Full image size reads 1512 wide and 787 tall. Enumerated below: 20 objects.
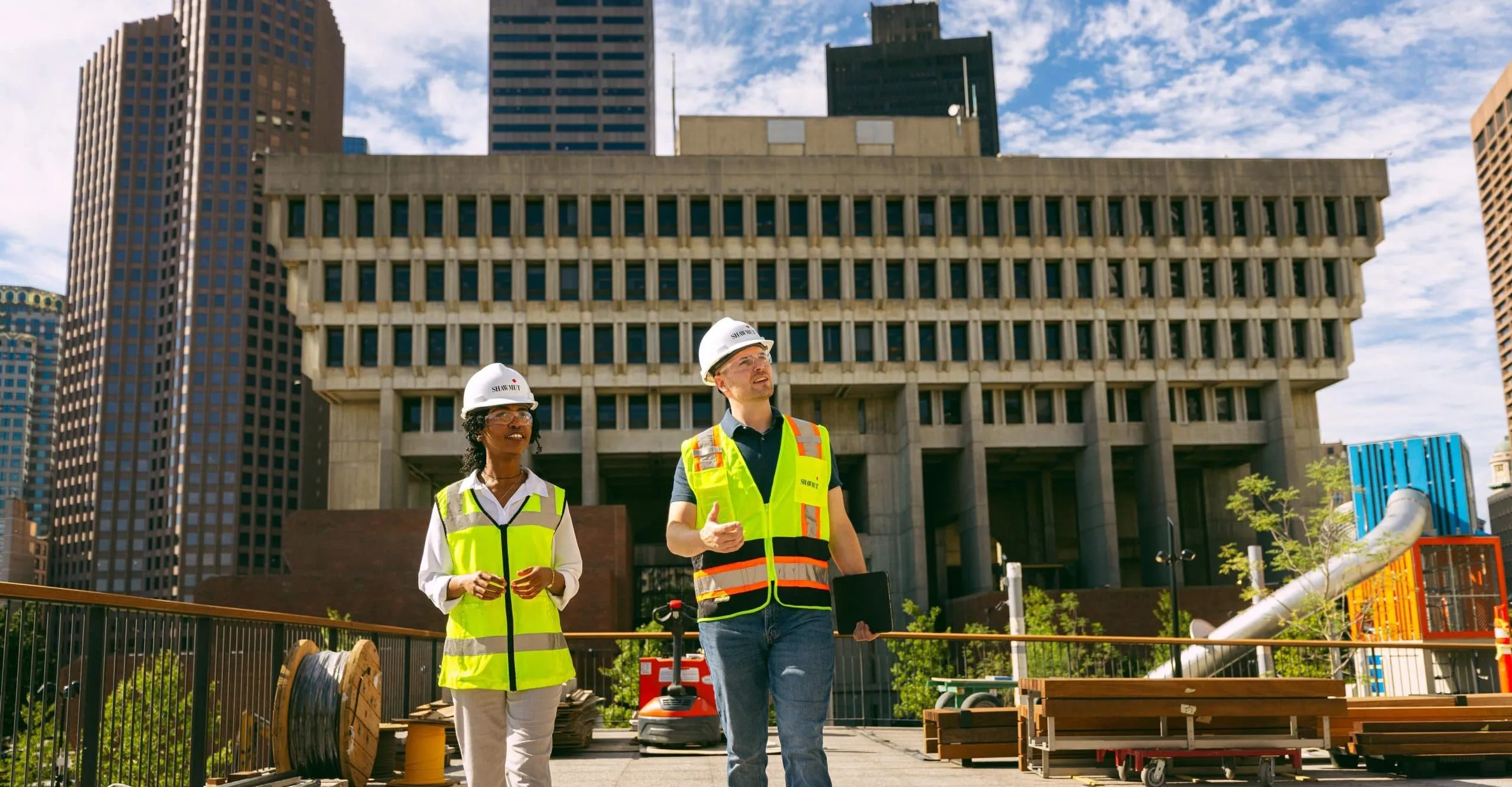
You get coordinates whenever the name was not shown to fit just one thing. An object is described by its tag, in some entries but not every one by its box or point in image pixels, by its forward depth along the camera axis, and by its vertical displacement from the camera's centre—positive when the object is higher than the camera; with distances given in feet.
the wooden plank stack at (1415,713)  39.24 -3.65
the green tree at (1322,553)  126.00 +3.98
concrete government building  200.34 +46.30
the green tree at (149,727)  25.35 -2.03
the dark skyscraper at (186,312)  524.52 +128.65
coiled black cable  32.32 -2.35
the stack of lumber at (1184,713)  36.09 -3.17
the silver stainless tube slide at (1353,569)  130.41 +2.35
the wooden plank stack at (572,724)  50.19 -4.17
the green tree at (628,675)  86.48 -4.36
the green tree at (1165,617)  173.78 -2.57
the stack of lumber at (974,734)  43.65 -4.33
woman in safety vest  18.84 +0.37
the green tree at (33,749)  20.90 -1.94
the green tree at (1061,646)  112.47 -4.18
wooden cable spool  31.99 -2.02
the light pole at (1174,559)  114.83 +3.56
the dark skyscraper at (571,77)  617.62 +251.19
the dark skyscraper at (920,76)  649.61 +258.96
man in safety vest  17.63 +0.68
